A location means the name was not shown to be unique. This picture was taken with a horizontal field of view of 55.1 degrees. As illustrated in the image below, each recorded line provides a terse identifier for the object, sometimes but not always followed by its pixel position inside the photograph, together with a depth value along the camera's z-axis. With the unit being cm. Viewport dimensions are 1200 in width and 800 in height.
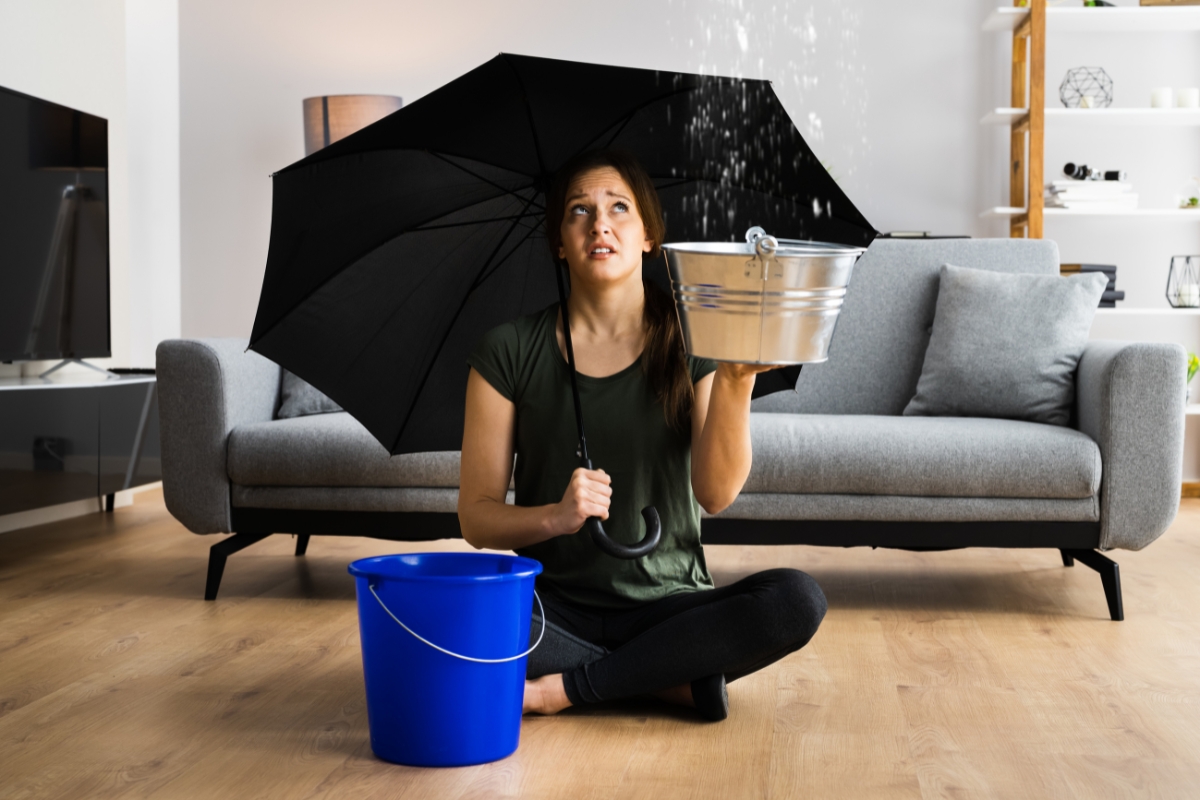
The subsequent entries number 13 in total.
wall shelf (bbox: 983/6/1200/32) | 428
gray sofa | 242
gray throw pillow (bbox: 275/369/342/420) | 288
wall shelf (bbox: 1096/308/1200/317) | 425
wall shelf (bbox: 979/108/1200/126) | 429
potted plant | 418
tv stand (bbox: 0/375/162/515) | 302
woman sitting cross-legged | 166
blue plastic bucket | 148
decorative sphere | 454
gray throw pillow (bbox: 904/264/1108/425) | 271
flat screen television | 322
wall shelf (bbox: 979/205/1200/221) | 428
